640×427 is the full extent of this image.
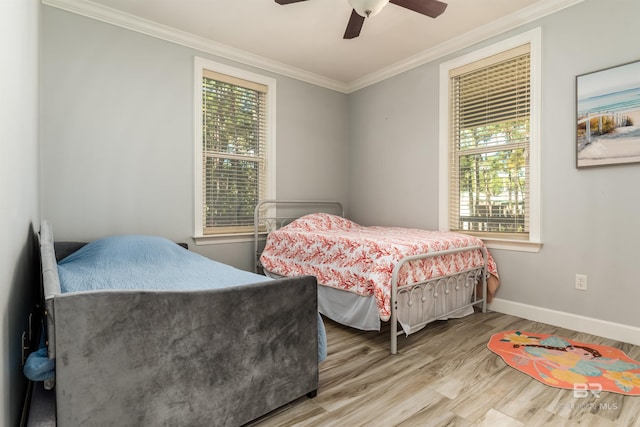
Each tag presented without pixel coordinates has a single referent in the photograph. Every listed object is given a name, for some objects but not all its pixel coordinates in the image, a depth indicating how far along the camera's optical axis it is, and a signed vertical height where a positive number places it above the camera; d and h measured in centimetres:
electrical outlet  249 -53
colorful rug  176 -91
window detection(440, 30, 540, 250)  277 +61
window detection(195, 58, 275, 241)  326 +65
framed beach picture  224 +66
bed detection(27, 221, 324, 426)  104 -52
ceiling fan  191 +129
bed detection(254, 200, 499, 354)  221 -47
